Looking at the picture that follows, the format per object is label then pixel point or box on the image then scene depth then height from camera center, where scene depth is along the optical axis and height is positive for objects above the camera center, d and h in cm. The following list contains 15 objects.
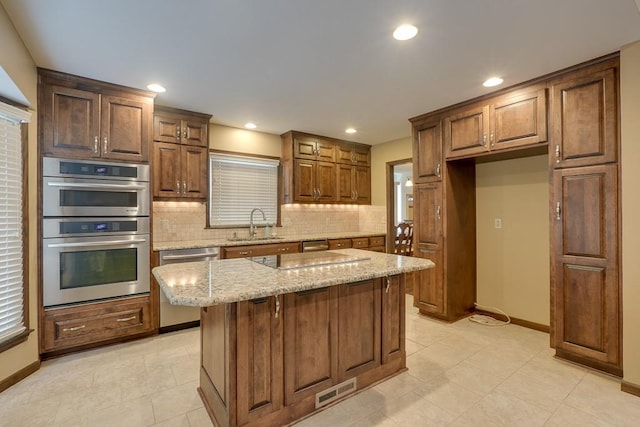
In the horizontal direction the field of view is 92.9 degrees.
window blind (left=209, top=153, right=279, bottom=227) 426 +37
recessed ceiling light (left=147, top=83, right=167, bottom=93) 296 +126
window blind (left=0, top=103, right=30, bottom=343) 226 -8
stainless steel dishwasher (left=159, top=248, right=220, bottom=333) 326 -103
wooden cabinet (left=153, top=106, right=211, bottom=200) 351 +72
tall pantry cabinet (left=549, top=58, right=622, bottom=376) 236 -3
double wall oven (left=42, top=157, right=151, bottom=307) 269 -15
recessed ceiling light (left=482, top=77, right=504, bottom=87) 282 +124
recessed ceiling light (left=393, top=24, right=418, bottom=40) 204 +125
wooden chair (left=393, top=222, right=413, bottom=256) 607 -53
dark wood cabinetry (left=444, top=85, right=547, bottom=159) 280 +91
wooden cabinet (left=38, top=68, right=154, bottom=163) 269 +91
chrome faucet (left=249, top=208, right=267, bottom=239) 445 -21
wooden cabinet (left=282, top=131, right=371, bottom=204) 465 +72
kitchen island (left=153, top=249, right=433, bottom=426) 166 -74
